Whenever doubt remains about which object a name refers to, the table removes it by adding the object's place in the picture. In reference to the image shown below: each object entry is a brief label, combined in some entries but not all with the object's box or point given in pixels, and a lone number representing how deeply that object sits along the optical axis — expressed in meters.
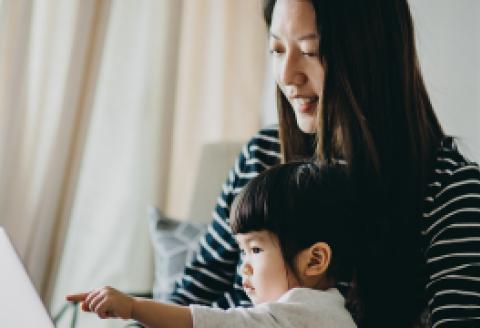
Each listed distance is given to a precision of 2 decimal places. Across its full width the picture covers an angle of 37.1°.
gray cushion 1.85
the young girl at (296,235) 1.13
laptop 0.92
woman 1.23
